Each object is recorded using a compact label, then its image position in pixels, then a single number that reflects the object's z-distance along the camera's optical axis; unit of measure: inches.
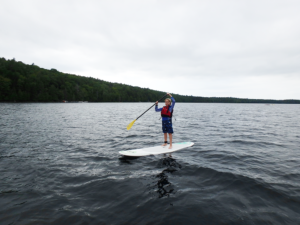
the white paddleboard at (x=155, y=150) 338.3
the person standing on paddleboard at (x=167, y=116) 388.8
